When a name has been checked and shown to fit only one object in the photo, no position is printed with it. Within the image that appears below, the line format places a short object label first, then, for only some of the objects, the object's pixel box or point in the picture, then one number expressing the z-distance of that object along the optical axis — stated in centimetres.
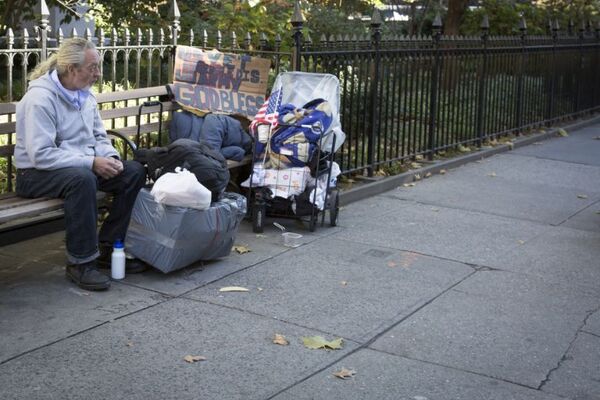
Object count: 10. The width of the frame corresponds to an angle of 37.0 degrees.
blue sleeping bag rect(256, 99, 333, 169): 704
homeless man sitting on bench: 538
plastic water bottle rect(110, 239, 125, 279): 563
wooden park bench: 535
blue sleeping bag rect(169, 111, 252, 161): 710
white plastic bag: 557
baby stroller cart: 704
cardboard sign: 740
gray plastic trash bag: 561
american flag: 711
